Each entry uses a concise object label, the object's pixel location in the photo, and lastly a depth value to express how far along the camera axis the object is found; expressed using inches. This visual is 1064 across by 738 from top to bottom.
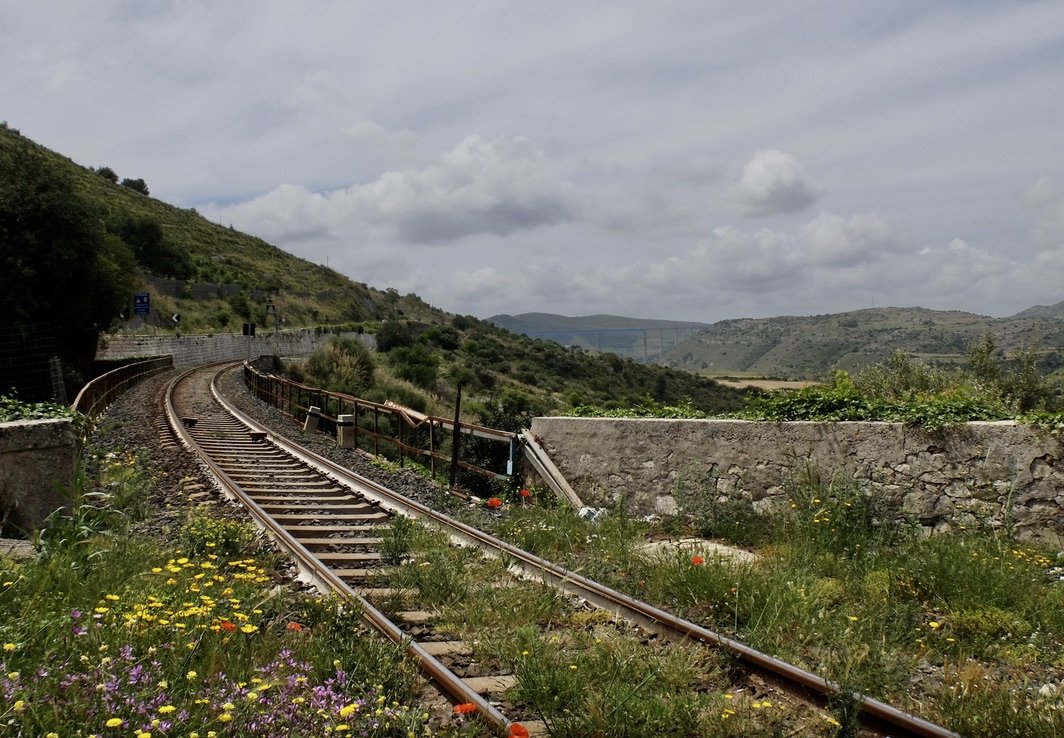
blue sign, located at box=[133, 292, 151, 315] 1797.5
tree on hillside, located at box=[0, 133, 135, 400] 1268.5
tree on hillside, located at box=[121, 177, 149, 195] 4512.8
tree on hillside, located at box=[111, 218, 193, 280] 2805.1
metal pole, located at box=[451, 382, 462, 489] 467.8
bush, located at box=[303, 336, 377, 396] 1406.6
